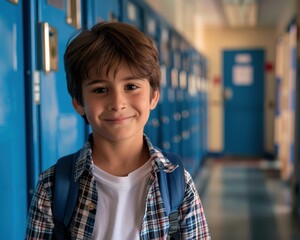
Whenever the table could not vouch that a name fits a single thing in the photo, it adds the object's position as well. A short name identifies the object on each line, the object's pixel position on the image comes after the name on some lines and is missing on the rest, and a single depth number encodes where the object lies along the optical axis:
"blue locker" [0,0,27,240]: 1.46
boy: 1.07
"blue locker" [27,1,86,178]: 1.70
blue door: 9.84
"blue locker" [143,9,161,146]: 3.54
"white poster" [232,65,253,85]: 9.90
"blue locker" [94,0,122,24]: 2.41
